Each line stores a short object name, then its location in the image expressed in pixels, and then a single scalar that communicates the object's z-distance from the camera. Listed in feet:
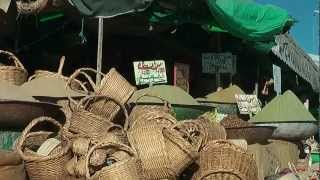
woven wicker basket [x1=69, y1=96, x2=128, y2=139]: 18.35
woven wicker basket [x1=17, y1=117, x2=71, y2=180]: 17.08
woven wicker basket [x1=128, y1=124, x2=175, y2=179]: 17.97
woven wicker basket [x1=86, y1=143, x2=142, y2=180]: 16.38
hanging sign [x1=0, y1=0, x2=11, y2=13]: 23.16
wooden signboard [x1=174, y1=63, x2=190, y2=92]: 30.32
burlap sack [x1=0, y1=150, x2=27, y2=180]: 16.24
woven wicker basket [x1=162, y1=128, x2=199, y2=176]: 18.03
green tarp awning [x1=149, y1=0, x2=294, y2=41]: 26.41
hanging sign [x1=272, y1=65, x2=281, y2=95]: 34.58
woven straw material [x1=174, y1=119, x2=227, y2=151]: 19.29
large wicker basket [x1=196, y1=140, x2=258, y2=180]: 18.70
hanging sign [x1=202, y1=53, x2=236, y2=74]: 31.71
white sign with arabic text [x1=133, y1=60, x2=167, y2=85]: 25.35
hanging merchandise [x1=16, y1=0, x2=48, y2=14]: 24.06
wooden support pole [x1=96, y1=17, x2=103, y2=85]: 22.82
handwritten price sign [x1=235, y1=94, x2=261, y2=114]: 30.17
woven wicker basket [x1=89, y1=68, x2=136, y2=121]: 19.77
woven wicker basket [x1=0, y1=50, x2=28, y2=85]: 22.33
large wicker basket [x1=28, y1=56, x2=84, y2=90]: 22.89
